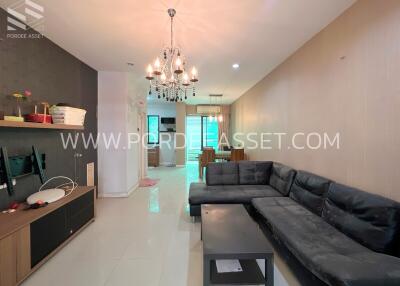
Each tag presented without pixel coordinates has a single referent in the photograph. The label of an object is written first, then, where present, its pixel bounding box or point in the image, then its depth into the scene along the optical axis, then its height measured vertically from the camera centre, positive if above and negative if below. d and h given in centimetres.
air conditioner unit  907 +137
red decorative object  243 +25
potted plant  220 +47
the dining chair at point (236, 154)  629 -42
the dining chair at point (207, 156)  612 -47
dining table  640 -49
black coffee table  163 -89
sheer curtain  944 +65
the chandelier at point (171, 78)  226 +77
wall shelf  194 +16
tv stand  172 -97
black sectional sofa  141 -86
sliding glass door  979 +38
